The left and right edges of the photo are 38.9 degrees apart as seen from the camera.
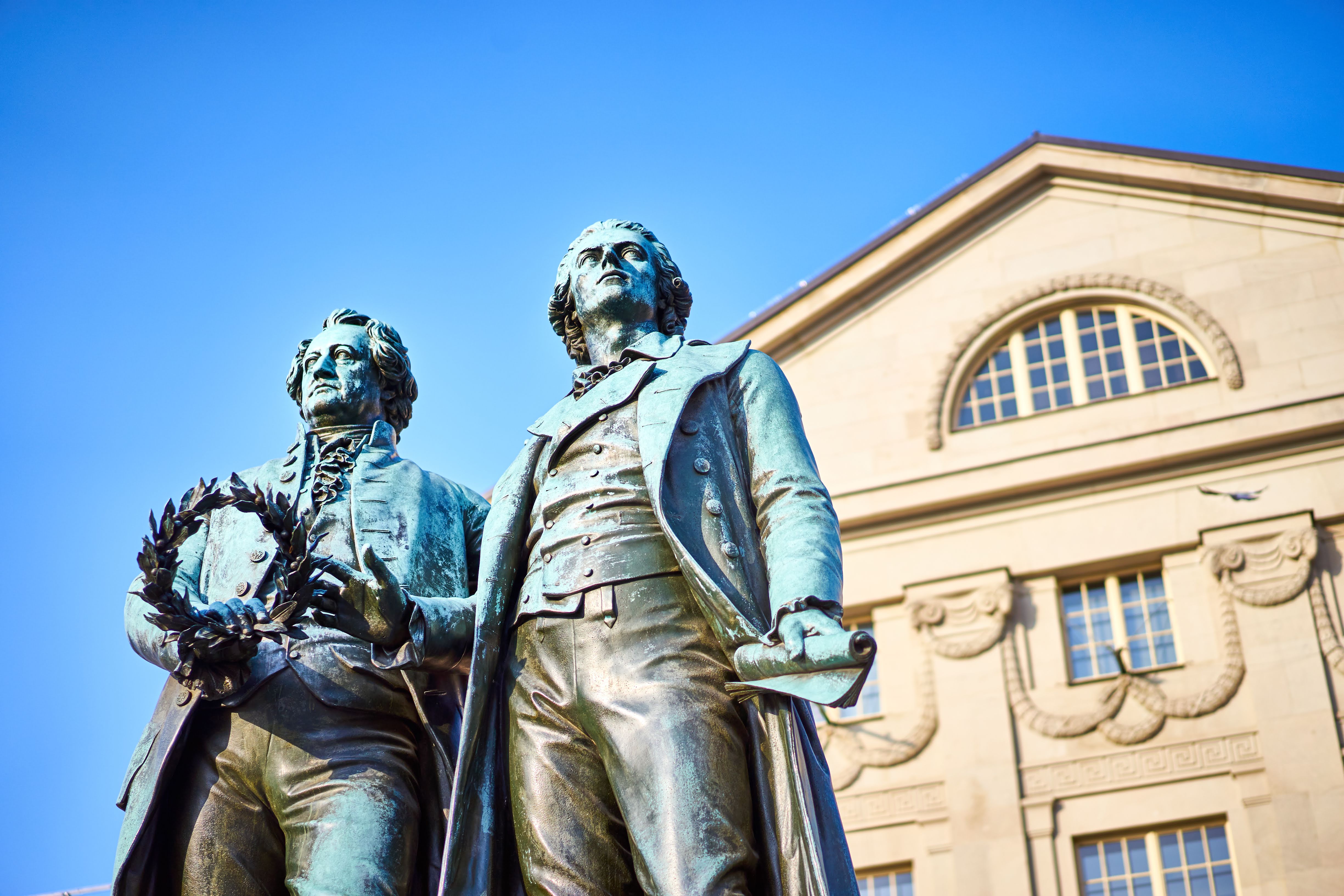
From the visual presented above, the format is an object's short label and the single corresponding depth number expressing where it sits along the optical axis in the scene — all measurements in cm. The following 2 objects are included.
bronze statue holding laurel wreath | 551
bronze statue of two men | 508
